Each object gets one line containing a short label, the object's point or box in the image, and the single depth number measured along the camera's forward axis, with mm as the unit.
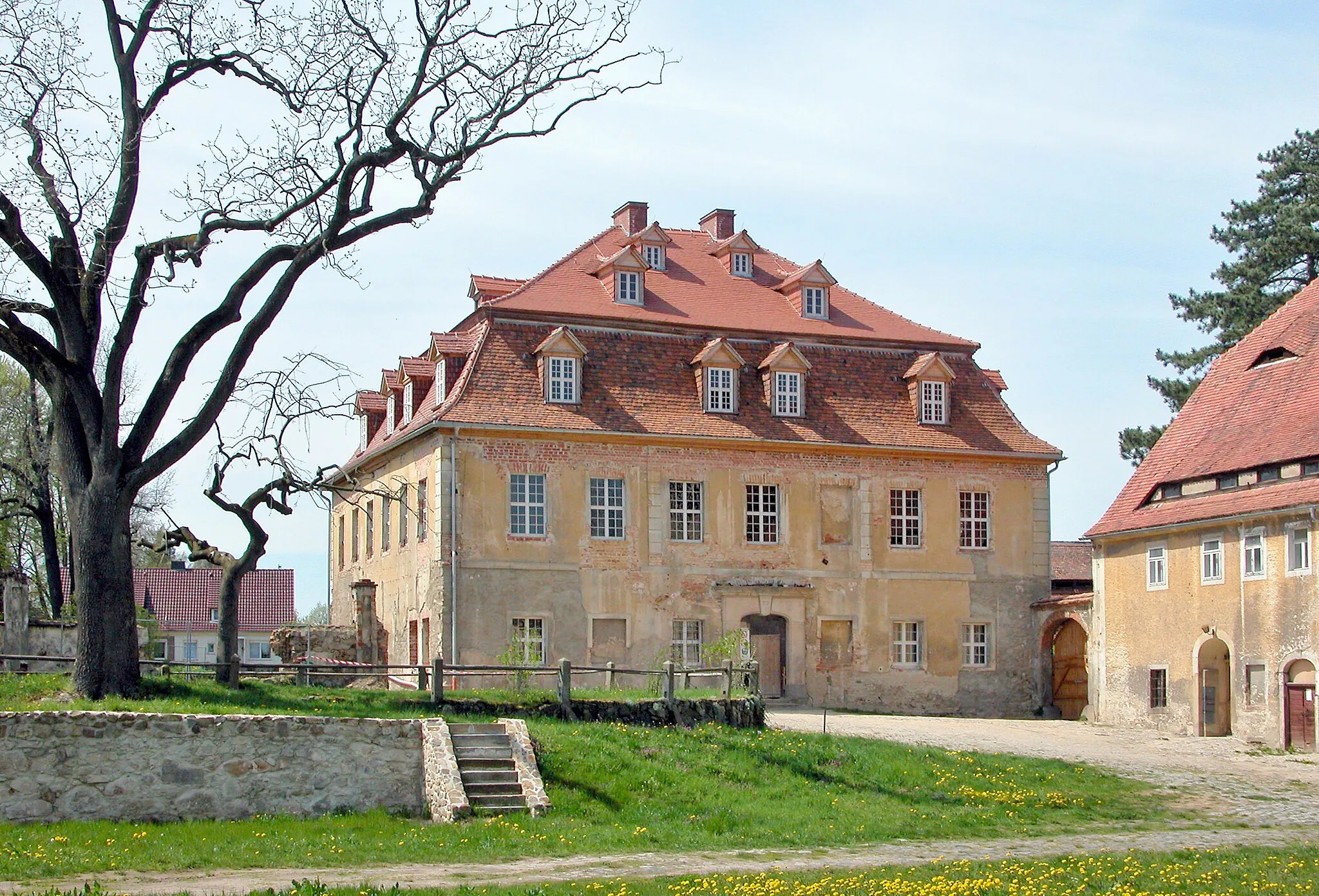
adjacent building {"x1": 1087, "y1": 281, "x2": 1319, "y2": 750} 30719
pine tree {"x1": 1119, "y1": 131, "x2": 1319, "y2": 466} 45031
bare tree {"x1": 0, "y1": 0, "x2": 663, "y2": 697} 24219
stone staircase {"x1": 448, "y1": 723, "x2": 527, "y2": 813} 20859
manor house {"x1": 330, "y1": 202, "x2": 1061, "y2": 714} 35906
